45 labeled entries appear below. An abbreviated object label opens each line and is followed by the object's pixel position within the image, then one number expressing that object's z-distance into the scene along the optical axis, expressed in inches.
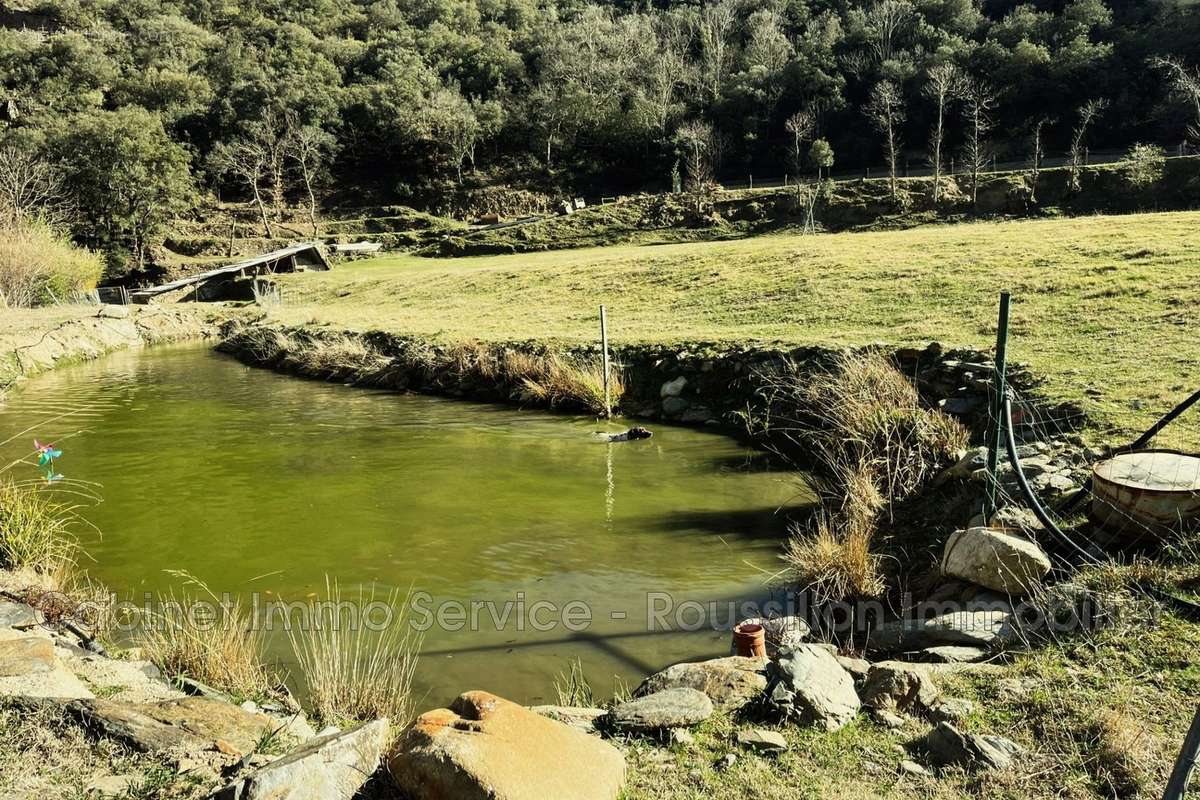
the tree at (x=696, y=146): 2749.3
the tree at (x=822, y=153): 2630.4
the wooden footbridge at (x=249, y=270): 1856.5
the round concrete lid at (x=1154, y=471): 238.8
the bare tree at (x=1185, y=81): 2174.0
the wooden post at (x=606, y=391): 617.1
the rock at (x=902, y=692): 178.1
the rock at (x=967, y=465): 336.5
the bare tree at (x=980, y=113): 2458.7
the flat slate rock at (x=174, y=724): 161.2
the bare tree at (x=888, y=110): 2699.3
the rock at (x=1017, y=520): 266.8
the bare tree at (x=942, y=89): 2515.4
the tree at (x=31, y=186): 1882.4
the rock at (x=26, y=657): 183.9
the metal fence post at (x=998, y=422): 283.1
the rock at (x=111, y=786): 144.4
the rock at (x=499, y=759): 136.9
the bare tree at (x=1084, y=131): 1956.2
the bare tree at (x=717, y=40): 3580.2
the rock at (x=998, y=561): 237.3
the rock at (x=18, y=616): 235.1
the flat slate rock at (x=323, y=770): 135.9
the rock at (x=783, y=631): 241.9
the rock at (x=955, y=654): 207.5
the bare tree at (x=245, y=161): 2716.5
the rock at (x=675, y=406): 605.0
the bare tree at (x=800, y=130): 2778.1
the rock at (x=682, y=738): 168.6
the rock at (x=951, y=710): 171.9
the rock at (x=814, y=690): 174.2
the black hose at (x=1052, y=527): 211.6
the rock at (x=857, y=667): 197.9
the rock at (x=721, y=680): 187.6
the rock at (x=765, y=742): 164.9
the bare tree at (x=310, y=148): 2938.0
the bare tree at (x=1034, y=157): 1959.9
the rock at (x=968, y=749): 154.3
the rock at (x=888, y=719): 171.5
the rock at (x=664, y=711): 174.7
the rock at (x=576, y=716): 179.8
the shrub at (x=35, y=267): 1355.8
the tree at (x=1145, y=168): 1815.9
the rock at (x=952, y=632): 215.2
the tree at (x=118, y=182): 2297.0
